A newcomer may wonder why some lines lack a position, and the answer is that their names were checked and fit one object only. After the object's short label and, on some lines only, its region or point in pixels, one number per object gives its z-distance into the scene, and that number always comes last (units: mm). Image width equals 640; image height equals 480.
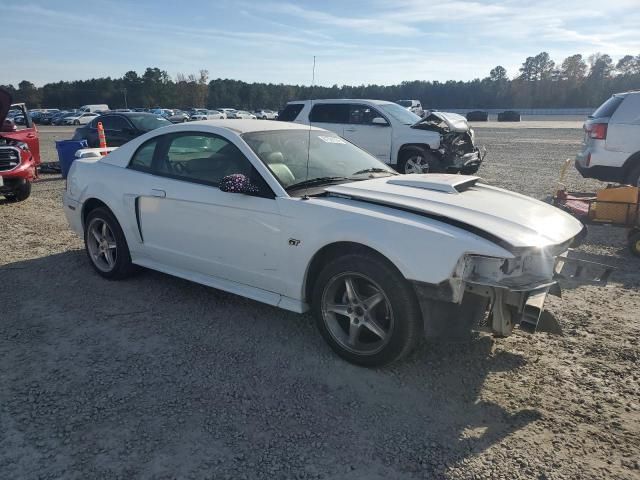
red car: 8742
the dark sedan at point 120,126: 12984
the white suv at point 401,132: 10836
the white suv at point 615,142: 8234
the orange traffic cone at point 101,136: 11485
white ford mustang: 2973
